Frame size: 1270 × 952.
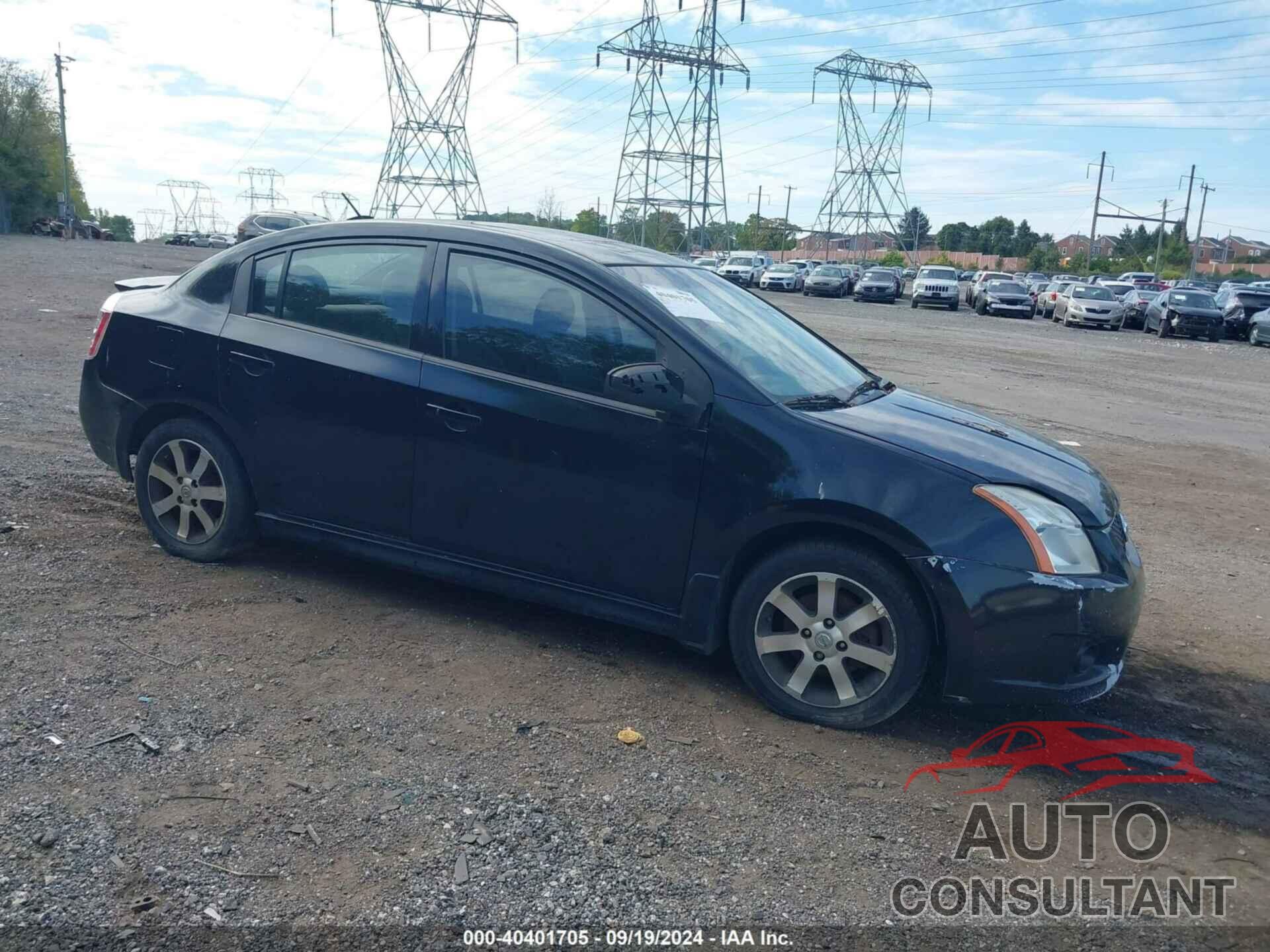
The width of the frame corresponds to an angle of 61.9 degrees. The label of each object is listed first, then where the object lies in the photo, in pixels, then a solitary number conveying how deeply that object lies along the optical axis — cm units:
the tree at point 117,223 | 15694
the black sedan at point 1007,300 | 3794
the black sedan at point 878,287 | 4409
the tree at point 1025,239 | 10319
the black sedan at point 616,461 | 379
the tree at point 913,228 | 10789
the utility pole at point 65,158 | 7669
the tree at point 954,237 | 11238
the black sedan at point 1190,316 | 3132
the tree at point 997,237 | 10506
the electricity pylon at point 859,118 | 7269
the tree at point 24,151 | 7100
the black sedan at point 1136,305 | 3428
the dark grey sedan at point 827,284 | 4775
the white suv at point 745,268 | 5409
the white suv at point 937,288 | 4100
